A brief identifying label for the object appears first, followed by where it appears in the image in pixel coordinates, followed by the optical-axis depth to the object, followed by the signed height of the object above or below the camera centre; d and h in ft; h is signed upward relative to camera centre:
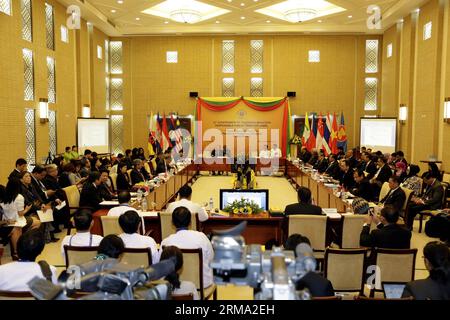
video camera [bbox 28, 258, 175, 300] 4.63 -1.69
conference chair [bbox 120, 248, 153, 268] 11.38 -3.28
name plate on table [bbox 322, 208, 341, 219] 17.69 -3.50
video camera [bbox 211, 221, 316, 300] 4.77 -1.48
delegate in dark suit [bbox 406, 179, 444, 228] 23.40 -3.94
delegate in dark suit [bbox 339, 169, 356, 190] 29.75 -3.54
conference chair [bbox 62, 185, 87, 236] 22.03 -3.56
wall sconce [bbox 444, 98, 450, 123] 35.12 +1.43
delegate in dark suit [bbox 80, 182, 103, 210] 22.16 -3.45
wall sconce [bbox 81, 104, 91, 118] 46.46 +1.78
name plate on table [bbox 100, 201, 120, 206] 20.11 -3.42
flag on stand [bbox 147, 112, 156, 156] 50.49 -1.61
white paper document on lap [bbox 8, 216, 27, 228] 17.84 -3.83
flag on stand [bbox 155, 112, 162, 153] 51.03 -0.71
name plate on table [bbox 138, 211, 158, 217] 18.42 -3.58
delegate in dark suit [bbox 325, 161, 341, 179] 33.32 -3.21
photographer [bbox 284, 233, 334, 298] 8.79 -3.13
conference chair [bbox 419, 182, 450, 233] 22.98 -4.32
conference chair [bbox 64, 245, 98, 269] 11.53 -3.28
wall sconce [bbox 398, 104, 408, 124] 45.70 +1.53
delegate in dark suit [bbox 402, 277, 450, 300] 8.03 -2.96
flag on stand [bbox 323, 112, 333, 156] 49.98 -0.57
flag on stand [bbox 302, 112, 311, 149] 51.15 -0.58
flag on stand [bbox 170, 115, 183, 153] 52.01 -0.95
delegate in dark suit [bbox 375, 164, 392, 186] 29.17 -3.08
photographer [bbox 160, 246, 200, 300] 7.66 -2.59
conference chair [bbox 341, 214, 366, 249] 16.48 -3.76
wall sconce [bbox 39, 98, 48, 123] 36.19 +1.47
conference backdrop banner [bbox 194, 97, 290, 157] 54.54 +0.85
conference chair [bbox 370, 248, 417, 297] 12.47 -3.86
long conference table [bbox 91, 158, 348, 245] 17.62 -3.98
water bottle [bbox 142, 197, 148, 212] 20.76 -3.63
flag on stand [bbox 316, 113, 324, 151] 50.47 -0.86
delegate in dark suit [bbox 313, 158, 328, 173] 38.19 -3.26
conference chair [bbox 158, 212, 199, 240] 16.57 -3.59
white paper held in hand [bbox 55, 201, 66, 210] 21.36 -3.75
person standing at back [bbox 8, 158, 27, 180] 22.26 -2.04
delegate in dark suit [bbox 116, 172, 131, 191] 27.30 -3.37
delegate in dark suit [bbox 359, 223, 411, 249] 13.55 -3.32
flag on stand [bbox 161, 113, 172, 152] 51.64 -1.17
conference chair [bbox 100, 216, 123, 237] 15.60 -3.40
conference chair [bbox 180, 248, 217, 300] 11.40 -3.61
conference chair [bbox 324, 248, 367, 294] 12.71 -4.05
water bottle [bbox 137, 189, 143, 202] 22.03 -3.39
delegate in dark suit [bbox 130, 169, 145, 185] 30.04 -3.26
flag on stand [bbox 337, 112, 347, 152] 50.61 -1.03
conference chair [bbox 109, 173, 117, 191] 27.62 -3.22
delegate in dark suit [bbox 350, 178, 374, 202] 24.91 -3.50
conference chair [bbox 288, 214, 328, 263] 15.79 -3.57
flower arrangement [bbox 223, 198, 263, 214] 18.78 -3.35
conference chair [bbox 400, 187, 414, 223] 22.28 -3.86
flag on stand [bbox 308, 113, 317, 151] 50.53 -0.92
